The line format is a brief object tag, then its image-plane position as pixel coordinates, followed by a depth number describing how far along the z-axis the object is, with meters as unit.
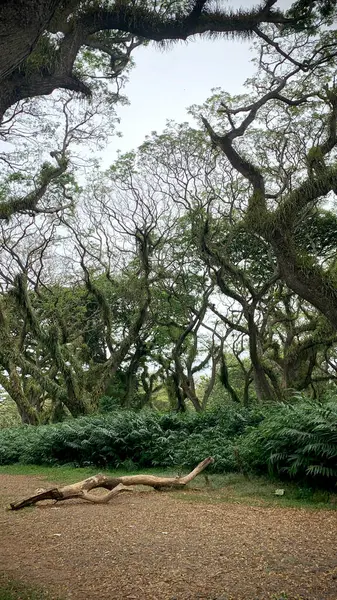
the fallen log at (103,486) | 7.46
